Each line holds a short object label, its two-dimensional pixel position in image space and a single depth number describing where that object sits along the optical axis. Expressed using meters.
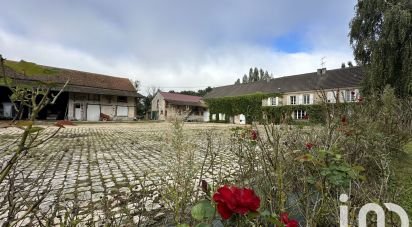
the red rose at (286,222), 0.91
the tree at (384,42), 16.50
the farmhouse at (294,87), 31.40
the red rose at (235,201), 0.77
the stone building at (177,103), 44.94
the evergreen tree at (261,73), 86.29
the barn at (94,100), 29.17
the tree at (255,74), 87.00
